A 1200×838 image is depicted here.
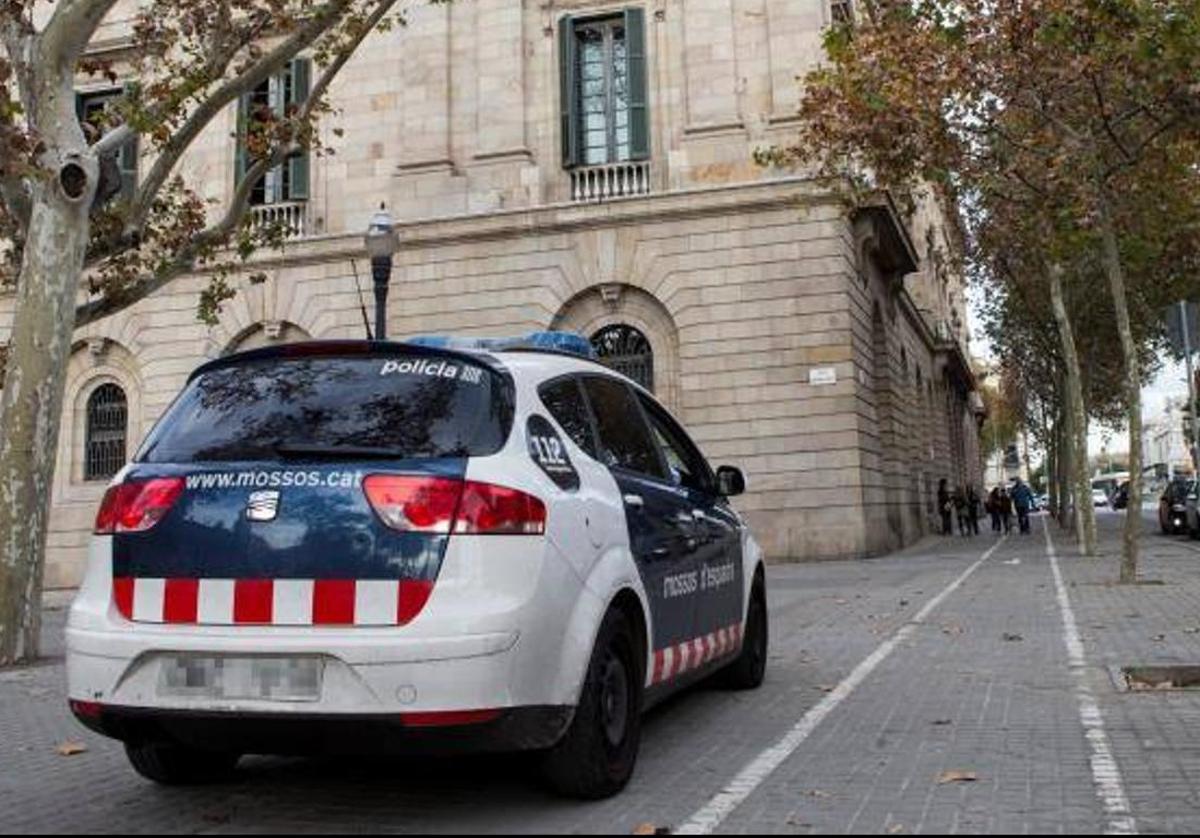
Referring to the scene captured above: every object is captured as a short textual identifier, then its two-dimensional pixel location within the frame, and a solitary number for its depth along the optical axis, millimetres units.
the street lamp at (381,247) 13453
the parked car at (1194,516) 27078
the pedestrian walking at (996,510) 38850
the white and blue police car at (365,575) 4031
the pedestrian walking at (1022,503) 37281
